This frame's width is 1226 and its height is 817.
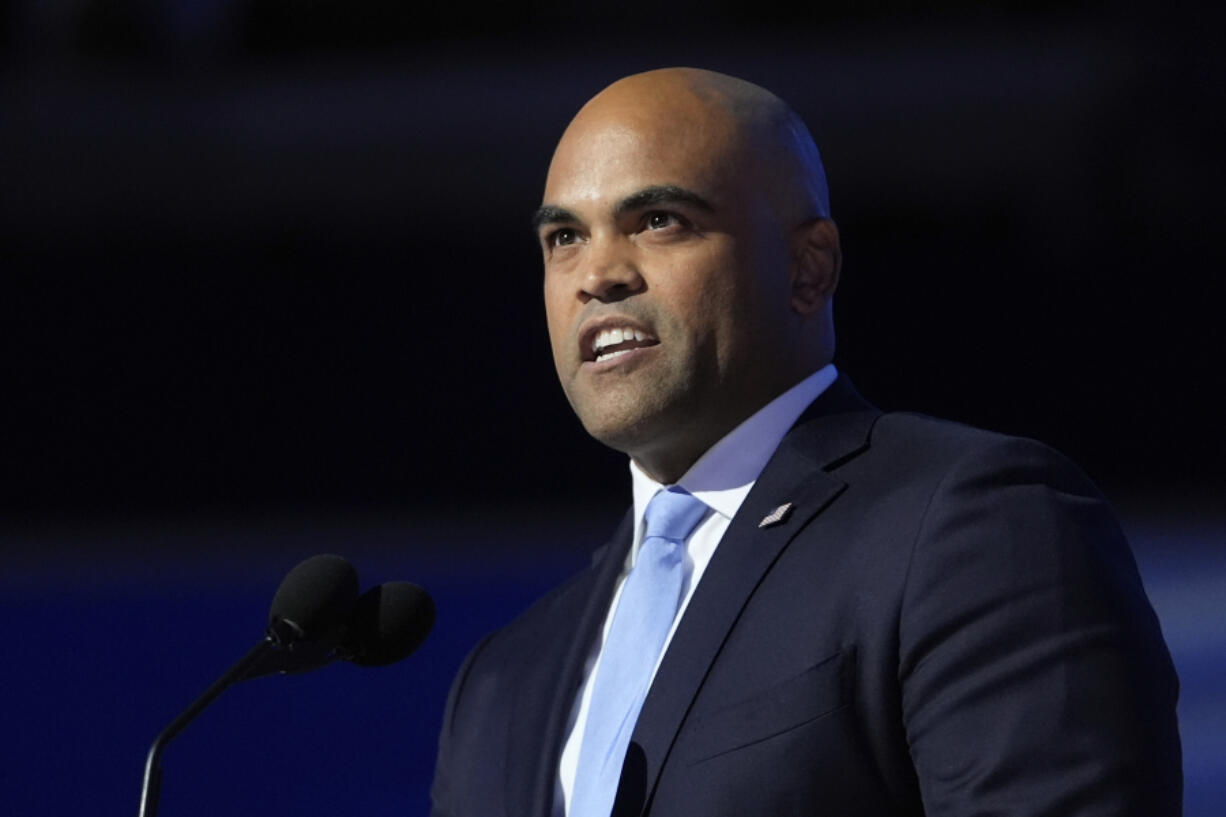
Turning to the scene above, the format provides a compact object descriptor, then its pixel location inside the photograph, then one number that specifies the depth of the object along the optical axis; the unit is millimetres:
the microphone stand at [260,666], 5483
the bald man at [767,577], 5490
